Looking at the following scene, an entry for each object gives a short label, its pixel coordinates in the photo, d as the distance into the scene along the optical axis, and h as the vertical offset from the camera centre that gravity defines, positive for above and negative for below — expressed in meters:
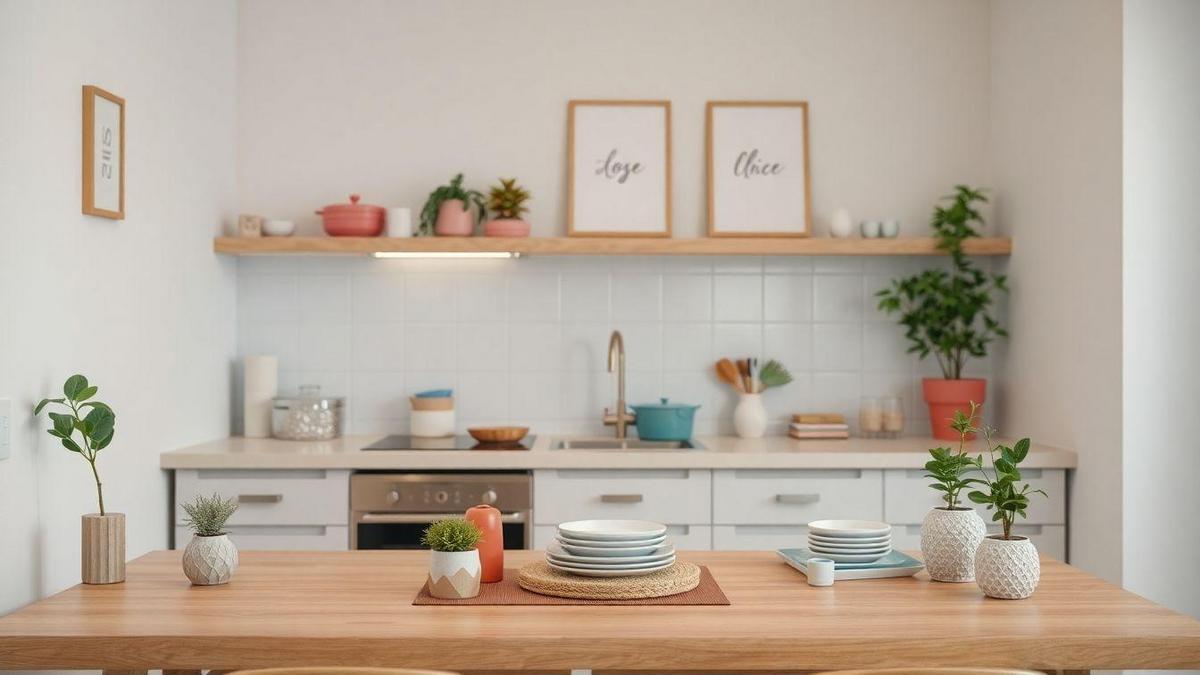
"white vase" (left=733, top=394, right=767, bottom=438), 4.22 -0.29
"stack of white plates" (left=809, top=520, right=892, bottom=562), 2.24 -0.41
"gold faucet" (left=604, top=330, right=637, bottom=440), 4.21 -0.23
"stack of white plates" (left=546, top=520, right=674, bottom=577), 2.09 -0.40
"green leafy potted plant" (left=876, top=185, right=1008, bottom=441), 4.12 +0.10
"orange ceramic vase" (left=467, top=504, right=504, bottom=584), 2.14 -0.39
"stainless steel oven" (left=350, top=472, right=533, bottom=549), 3.65 -0.52
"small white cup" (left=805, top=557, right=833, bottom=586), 2.14 -0.45
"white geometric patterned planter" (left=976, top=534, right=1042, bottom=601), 2.02 -0.41
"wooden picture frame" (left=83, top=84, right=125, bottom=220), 2.94 +0.49
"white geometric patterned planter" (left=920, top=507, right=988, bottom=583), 2.16 -0.39
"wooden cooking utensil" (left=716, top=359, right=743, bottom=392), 4.32 -0.13
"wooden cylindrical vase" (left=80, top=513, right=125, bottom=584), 2.16 -0.41
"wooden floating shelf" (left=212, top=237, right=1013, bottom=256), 4.05 +0.34
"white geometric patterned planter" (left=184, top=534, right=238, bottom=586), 2.12 -0.42
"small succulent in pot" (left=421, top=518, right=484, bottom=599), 2.02 -0.40
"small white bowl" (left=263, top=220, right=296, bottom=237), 4.14 +0.41
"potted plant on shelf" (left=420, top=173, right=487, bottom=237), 4.12 +0.46
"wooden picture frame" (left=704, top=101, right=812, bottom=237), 4.30 +0.66
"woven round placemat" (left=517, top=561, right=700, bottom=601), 2.02 -0.45
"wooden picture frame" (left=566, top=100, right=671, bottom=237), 4.30 +0.66
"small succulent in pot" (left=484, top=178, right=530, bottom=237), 4.09 +0.47
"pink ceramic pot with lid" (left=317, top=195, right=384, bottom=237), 4.09 +0.43
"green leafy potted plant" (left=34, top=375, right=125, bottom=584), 2.17 -0.25
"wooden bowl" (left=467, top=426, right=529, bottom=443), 3.98 -0.34
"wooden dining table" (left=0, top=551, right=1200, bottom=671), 1.77 -0.47
